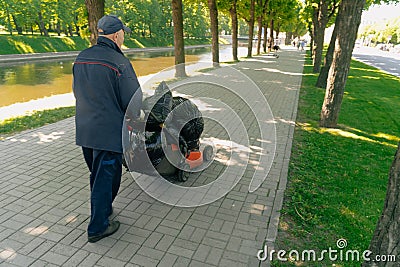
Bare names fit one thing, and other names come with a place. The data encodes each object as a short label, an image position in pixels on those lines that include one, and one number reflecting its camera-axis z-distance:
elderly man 2.79
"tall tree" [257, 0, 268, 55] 28.39
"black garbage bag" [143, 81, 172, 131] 3.60
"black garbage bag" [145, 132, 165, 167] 3.72
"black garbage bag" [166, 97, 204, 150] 4.02
